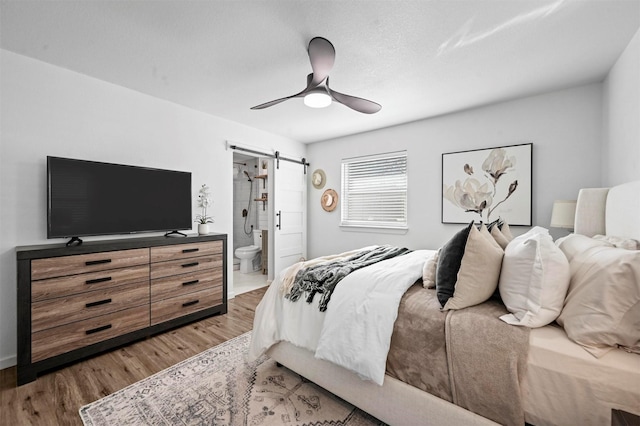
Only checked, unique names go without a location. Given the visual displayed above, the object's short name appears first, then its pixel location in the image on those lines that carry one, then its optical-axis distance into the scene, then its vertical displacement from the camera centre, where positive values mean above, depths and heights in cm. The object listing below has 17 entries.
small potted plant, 331 +4
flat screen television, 236 +12
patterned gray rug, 163 -124
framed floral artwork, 311 +33
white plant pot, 330 -21
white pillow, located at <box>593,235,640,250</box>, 148 -17
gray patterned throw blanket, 182 -47
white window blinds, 413 +34
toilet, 535 -92
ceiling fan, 183 +98
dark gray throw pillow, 150 -31
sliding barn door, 462 -6
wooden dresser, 203 -74
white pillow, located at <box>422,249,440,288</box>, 178 -41
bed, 103 -67
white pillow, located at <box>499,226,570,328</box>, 123 -34
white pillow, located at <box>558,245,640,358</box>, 104 -37
